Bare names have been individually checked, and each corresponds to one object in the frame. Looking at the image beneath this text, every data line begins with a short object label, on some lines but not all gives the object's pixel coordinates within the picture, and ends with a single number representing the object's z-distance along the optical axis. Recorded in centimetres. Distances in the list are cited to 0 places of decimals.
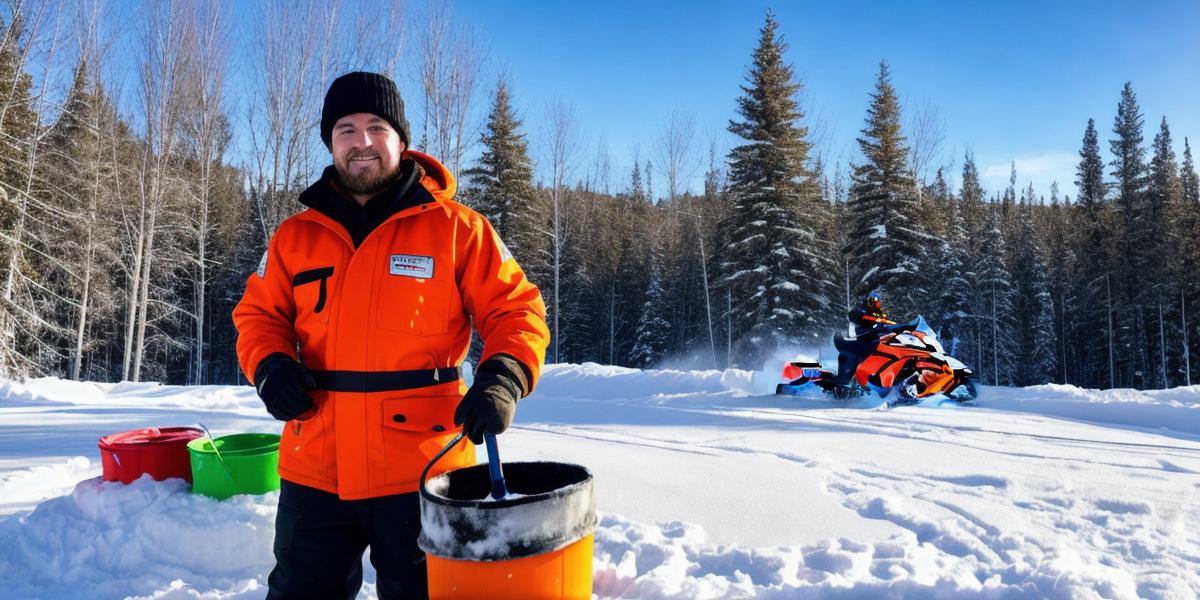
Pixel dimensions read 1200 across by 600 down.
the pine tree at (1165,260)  2836
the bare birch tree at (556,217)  2433
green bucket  342
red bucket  354
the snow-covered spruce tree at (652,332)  3219
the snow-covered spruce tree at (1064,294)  3677
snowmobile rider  842
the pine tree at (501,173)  2264
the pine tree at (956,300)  2716
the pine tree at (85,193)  1953
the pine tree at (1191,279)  2702
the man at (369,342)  188
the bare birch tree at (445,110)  2042
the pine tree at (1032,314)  3381
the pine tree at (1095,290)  3247
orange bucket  147
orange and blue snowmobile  830
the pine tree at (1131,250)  3036
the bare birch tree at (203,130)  1959
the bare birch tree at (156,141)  1881
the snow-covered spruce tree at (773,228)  1966
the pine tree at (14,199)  1468
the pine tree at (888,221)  2109
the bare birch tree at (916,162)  2803
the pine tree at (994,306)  3192
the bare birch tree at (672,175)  2798
